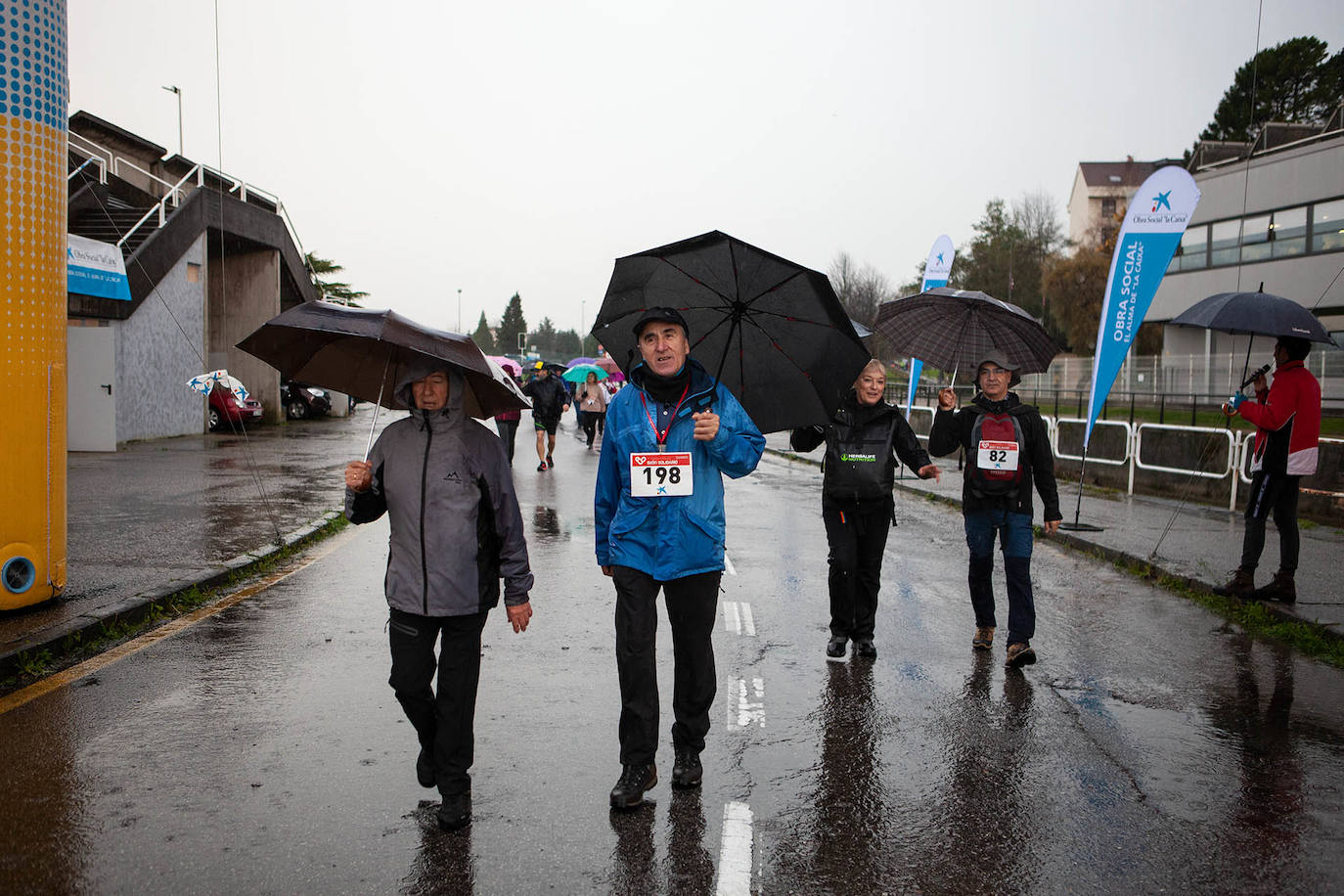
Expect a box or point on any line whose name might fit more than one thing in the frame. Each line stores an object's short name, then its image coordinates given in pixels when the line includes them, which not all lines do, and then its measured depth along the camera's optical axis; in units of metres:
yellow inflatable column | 6.45
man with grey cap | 6.46
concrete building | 20.42
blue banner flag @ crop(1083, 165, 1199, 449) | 11.00
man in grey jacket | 3.98
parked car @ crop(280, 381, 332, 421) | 35.41
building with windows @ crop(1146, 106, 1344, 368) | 29.48
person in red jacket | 8.08
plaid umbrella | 6.67
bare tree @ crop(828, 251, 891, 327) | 63.88
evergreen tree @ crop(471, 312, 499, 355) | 180.20
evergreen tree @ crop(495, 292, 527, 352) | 179.62
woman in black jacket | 6.40
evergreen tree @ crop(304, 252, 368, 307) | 55.68
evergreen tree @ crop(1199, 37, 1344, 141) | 50.81
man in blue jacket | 4.22
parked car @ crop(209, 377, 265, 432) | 25.78
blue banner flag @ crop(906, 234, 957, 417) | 17.34
